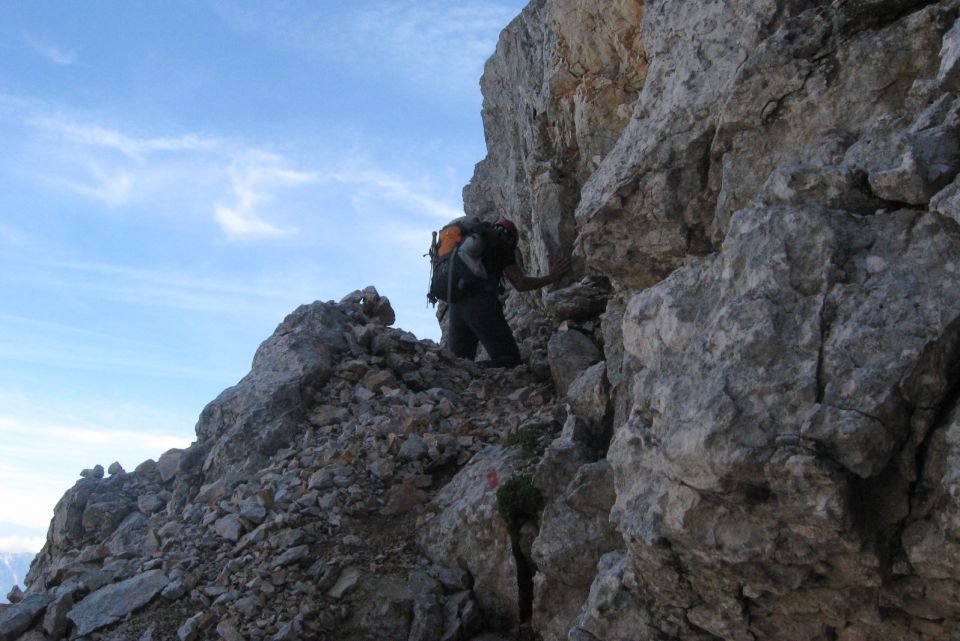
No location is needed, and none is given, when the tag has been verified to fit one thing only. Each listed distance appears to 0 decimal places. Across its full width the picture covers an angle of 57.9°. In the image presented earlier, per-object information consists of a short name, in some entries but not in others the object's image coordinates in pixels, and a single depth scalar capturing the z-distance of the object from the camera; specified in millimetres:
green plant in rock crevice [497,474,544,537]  9984
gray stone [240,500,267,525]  11117
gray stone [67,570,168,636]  10145
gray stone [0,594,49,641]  10383
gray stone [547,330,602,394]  13492
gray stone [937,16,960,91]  6457
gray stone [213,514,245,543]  11008
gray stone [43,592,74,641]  10227
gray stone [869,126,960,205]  5930
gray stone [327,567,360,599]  9812
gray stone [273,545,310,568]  10188
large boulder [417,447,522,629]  9875
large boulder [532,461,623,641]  8914
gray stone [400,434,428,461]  12211
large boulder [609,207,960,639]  5500
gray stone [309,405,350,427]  14084
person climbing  16797
